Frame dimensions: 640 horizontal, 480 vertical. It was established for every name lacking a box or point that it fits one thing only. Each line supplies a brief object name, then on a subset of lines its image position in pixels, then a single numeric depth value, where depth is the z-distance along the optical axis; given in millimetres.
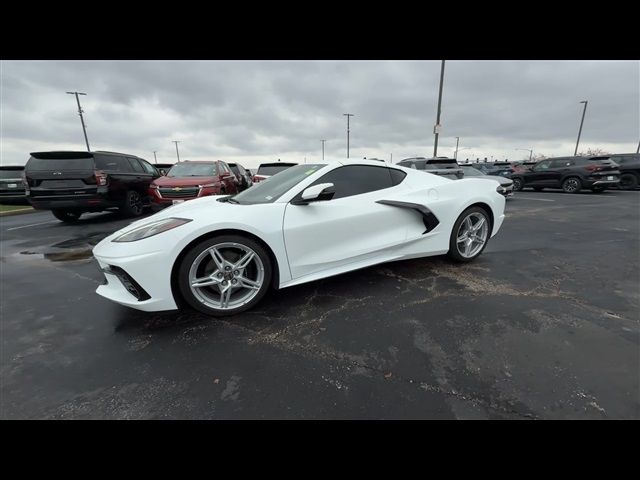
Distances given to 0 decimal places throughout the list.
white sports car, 2227
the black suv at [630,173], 14548
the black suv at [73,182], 6227
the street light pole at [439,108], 13836
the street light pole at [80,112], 28156
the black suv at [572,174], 12312
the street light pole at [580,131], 32138
